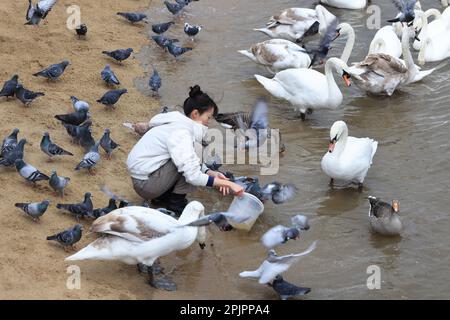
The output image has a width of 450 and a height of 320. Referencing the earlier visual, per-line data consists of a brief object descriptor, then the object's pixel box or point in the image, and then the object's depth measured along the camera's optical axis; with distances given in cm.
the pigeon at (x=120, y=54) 1130
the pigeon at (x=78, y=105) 945
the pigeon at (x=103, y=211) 762
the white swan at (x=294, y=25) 1227
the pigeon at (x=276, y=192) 821
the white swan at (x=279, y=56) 1134
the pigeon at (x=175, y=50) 1159
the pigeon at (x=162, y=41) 1178
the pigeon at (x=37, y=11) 1159
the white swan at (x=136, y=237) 682
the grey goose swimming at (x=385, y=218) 787
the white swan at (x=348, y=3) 1375
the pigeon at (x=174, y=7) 1289
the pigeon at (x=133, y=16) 1264
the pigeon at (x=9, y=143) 830
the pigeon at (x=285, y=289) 686
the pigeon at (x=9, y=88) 960
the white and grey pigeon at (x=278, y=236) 742
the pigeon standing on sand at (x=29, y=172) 799
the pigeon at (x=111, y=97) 1001
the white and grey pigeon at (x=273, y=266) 686
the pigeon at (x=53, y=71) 1038
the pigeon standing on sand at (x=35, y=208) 738
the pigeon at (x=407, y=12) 1179
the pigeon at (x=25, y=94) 962
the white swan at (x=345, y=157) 876
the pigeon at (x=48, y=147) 860
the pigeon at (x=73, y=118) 922
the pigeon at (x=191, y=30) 1224
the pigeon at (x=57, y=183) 796
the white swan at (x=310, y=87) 1030
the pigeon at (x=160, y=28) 1219
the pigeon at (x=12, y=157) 817
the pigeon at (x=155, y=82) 1059
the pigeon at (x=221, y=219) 691
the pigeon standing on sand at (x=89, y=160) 852
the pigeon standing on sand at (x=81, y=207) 760
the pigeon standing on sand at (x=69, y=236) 707
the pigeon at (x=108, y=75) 1060
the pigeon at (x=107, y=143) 893
